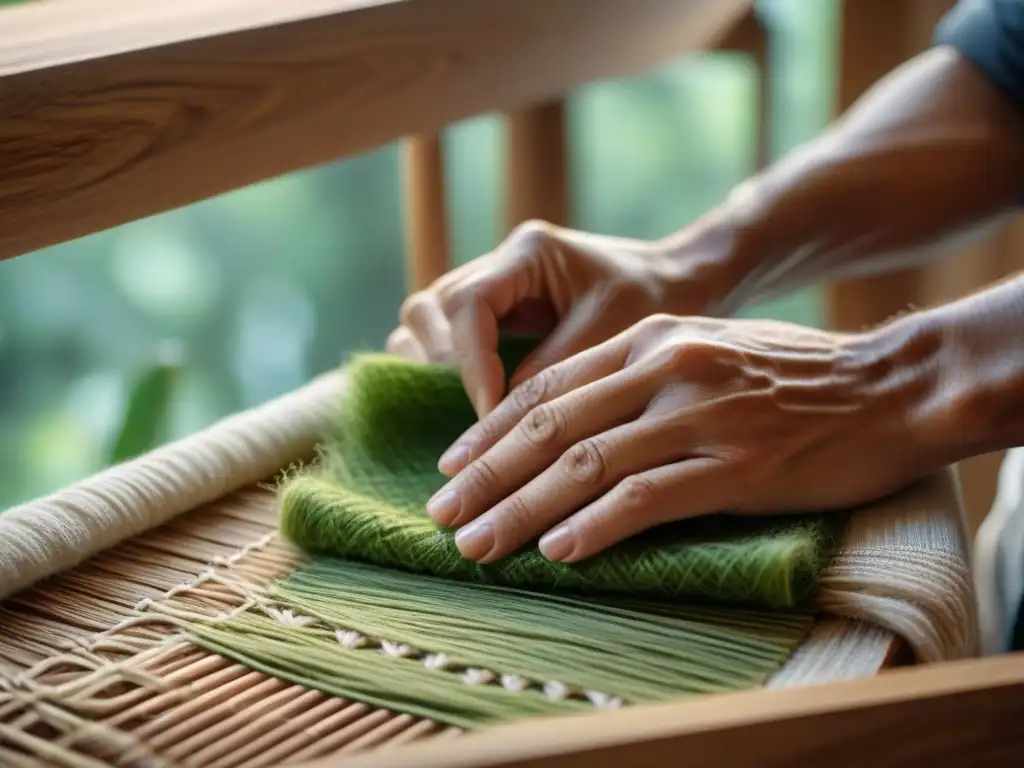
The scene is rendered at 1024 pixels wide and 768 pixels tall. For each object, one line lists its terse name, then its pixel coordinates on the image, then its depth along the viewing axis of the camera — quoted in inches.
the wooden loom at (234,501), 15.8
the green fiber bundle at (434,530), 20.6
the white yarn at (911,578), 19.9
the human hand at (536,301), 26.9
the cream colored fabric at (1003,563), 30.4
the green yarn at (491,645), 18.8
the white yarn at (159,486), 22.9
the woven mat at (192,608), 18.3
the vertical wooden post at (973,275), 50.7
